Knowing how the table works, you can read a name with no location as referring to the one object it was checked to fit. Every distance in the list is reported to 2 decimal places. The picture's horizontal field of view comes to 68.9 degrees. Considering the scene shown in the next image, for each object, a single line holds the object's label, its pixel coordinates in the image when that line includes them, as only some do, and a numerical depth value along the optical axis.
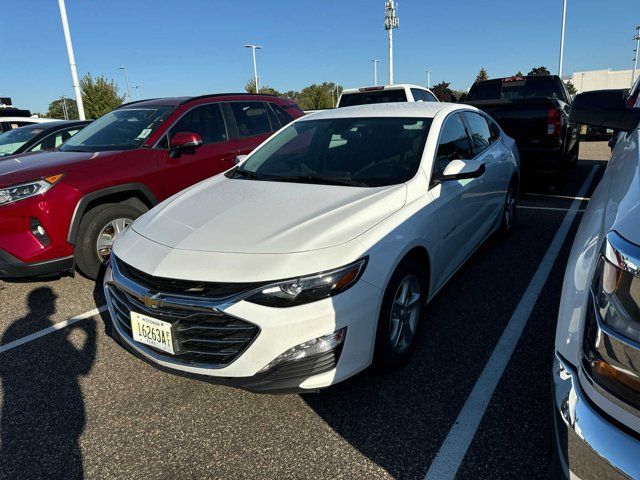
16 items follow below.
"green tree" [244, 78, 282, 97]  46.32
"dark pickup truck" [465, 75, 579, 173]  6.84
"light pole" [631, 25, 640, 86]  59.29
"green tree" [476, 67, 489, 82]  55.09
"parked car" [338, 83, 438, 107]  9.55
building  70.50
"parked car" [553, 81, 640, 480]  1.17
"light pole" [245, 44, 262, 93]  45.03
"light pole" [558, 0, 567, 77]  30.24
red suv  3.97
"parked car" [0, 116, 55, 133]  10.46
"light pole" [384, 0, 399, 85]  31.23
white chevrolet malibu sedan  2.21
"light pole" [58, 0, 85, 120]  15.65
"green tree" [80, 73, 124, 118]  27.00
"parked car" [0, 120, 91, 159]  7.62
